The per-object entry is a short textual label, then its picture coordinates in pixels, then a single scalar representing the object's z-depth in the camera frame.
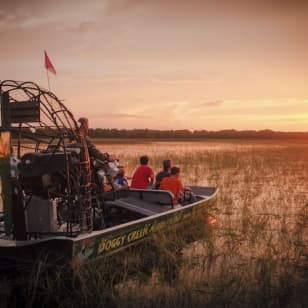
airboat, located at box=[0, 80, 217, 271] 5.22
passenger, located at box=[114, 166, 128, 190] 9.28
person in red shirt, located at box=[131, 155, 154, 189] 8.67
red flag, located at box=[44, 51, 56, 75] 6.66
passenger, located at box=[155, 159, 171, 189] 9.02
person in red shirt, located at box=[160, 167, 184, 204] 8.07
